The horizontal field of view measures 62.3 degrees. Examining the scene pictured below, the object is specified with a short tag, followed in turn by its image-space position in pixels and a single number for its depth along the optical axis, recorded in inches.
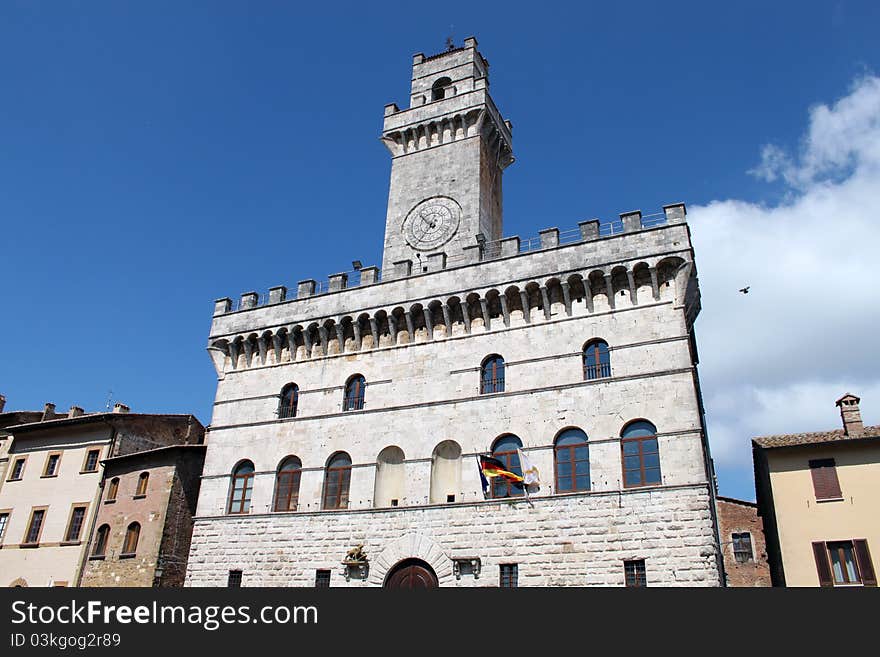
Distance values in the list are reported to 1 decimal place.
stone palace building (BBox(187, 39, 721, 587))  803.4
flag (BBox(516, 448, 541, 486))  844.6
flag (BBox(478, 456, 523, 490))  851.4
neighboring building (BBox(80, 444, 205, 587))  1037.2
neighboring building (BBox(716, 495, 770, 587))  1026.1
